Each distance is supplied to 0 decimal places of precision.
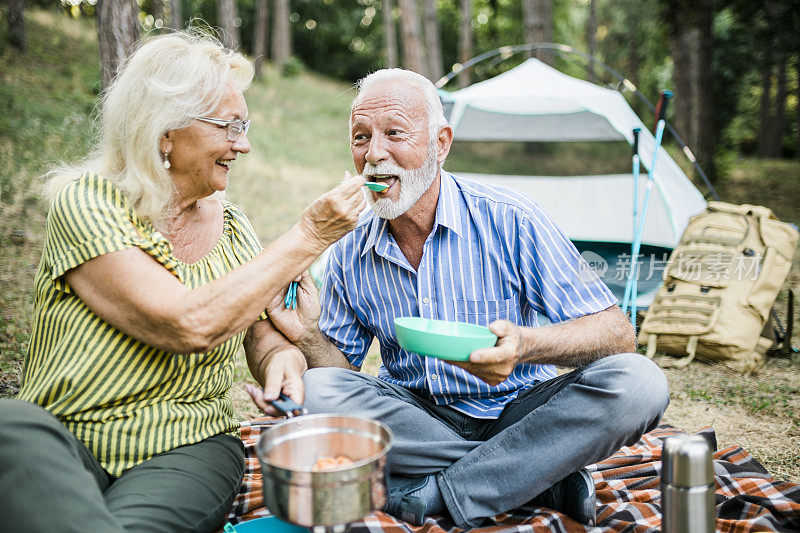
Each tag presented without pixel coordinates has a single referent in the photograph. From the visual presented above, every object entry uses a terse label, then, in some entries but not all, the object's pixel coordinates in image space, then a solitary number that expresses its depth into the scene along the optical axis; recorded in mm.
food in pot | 1604
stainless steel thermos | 1554
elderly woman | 1769
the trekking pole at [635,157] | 4727
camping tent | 5855
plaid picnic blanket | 2109
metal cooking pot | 1380
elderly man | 2035
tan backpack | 4195
